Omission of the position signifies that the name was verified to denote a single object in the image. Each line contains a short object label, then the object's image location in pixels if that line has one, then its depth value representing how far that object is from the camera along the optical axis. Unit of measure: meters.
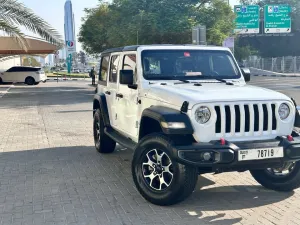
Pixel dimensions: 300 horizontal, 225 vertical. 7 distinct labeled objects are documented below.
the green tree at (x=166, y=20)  20.86
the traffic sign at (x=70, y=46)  36.36
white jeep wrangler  4.47
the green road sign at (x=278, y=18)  37.08
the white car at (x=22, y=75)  32.62
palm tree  15.53
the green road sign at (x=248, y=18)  35.97
